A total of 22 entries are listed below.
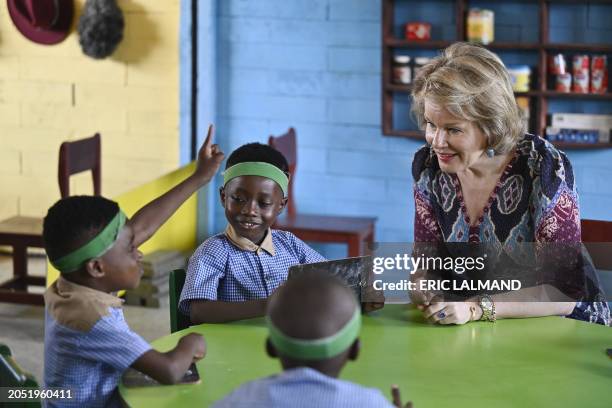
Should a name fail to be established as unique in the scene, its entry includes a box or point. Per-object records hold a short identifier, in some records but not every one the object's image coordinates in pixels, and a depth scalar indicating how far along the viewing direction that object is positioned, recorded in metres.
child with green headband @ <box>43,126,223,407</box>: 2.03
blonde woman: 2.58
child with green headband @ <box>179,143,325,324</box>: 2.57
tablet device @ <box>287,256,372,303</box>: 2.41
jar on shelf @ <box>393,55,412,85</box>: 5.23
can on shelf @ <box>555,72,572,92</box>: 4.99
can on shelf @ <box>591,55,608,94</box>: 4.95
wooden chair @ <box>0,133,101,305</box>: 4.52
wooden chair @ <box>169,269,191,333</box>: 2.62
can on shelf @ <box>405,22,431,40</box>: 5.14
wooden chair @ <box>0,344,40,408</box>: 1.98
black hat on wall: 5.25
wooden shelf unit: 4.96
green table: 2.02
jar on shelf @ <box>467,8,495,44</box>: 4.99
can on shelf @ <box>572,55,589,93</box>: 4.96
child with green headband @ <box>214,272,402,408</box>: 1.47
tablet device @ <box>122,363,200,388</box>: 2.05
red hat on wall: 5.31
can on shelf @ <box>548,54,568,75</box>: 4.99
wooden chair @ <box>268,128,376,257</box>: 5.03
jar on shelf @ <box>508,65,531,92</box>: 5.04
